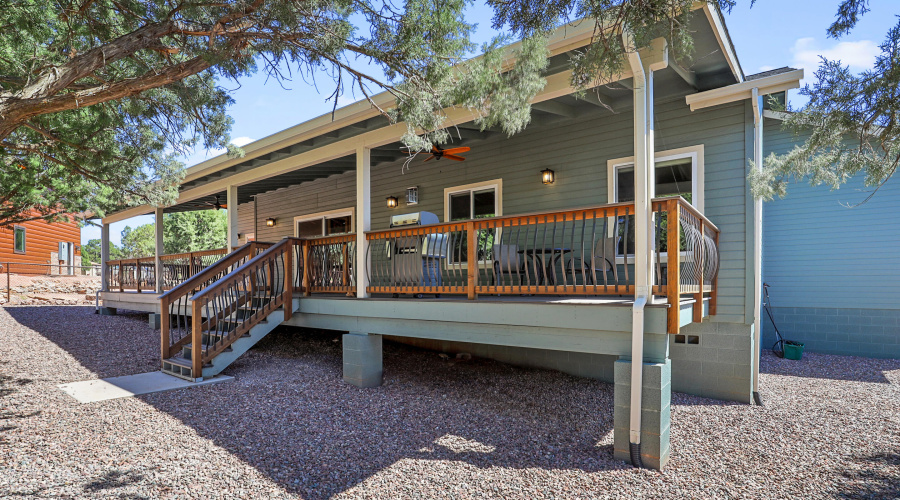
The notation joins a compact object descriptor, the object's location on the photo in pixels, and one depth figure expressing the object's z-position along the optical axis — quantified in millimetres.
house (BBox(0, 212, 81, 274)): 18922
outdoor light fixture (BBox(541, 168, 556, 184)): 6910
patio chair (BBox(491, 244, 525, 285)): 5812
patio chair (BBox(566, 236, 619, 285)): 4414
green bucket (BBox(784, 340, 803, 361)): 8227
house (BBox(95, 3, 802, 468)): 4020
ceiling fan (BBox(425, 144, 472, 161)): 6534
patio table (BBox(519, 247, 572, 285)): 6172
